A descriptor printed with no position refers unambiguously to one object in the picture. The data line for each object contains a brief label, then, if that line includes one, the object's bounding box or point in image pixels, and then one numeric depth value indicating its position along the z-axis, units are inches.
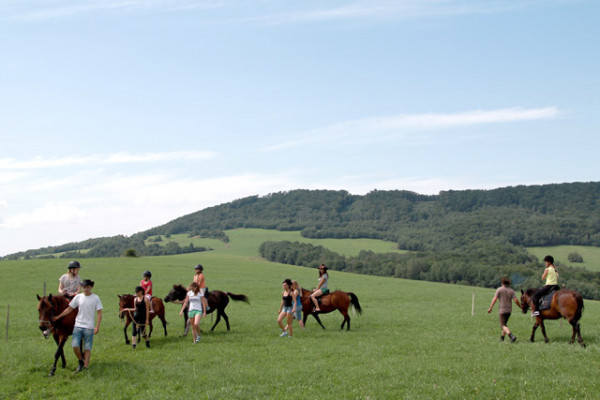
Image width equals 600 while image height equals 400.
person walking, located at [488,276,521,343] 669.9
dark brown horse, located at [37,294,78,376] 498.0
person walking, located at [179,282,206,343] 685.3
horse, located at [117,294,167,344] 681.0
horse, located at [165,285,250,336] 807.1
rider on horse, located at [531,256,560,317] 666.8
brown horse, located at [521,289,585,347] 621.3
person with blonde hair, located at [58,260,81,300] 553.6
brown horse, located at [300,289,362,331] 816.3
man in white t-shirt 500.1
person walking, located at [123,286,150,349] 658.2
